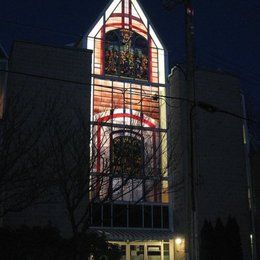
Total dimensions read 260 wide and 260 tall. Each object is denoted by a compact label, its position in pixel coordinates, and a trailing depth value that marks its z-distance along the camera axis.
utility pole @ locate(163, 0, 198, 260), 16.75
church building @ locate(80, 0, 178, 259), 26.53
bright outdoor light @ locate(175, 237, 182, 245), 27.21
